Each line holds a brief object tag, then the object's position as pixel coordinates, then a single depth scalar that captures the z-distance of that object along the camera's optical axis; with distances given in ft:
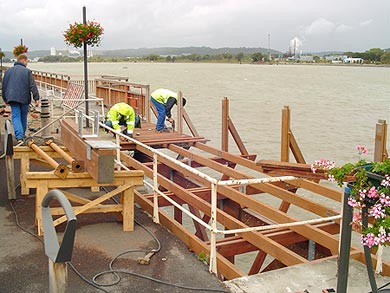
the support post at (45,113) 36.05
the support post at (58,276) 8.44
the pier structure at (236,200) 15.87
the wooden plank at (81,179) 17.42
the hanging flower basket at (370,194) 10.02
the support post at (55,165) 17.40
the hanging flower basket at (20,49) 54.19
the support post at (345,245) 11.04
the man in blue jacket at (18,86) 30.27
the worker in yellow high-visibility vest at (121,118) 33.27
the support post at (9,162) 21.33
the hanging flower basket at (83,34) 37.76
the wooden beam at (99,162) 16.93
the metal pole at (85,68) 37.19
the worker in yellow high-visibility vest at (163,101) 39.73
